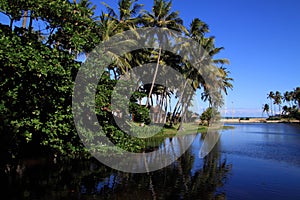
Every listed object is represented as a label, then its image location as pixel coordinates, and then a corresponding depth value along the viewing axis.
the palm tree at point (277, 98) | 114.74
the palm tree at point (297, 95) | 97.85
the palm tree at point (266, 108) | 126.12
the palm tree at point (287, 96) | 105.96
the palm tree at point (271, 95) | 116.81
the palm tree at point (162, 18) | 28.91
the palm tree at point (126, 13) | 28.11
